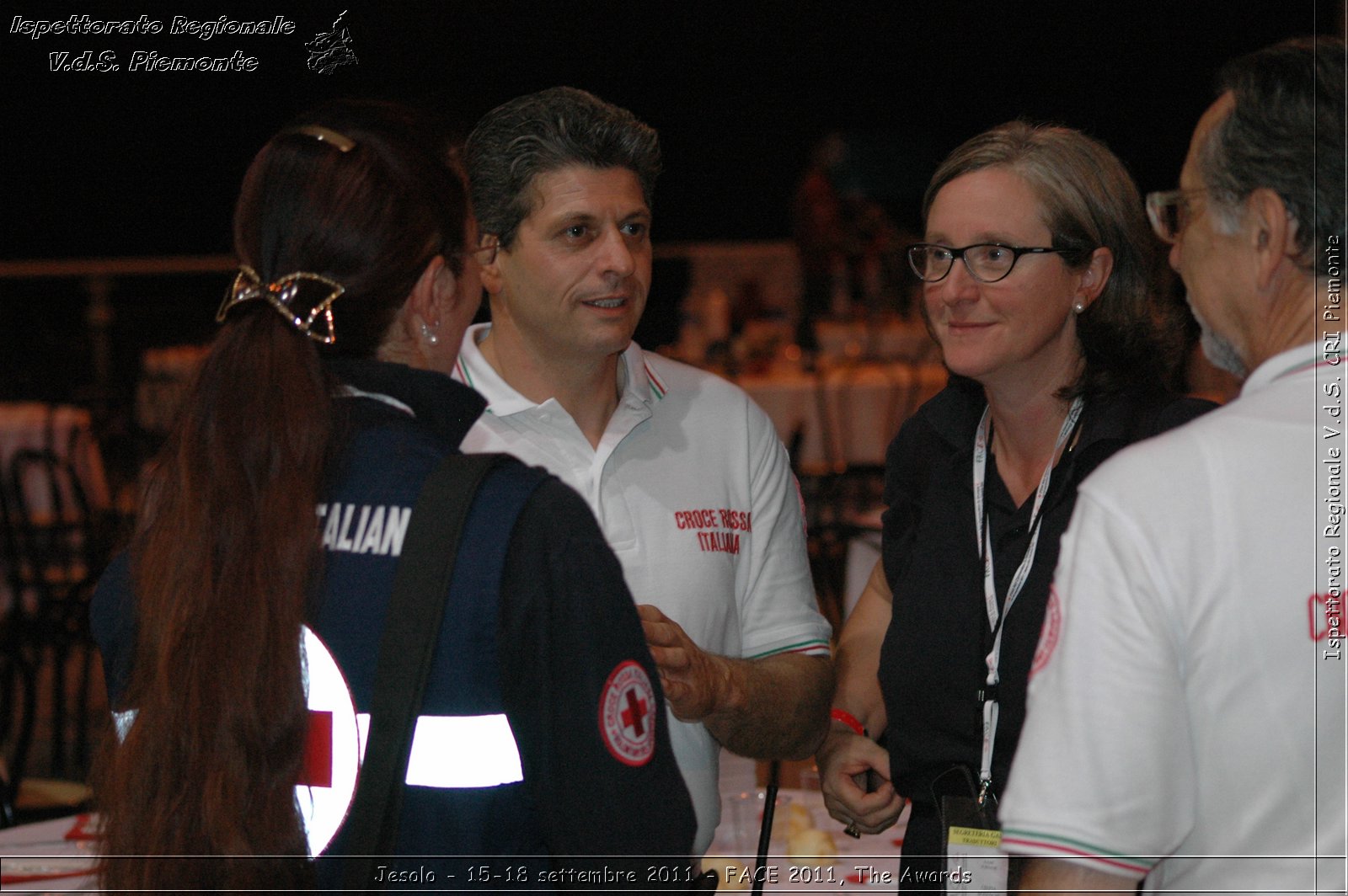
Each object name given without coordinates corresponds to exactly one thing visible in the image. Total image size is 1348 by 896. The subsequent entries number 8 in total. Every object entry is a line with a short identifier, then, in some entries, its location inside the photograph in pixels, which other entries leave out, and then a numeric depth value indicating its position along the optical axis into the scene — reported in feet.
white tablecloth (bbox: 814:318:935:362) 30.95
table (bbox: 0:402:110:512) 25.08
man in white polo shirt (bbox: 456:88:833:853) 10.62
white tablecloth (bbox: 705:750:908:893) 10.68
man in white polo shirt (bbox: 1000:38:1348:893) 8.88
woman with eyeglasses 10.30
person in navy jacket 9.02
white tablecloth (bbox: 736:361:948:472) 25.96
